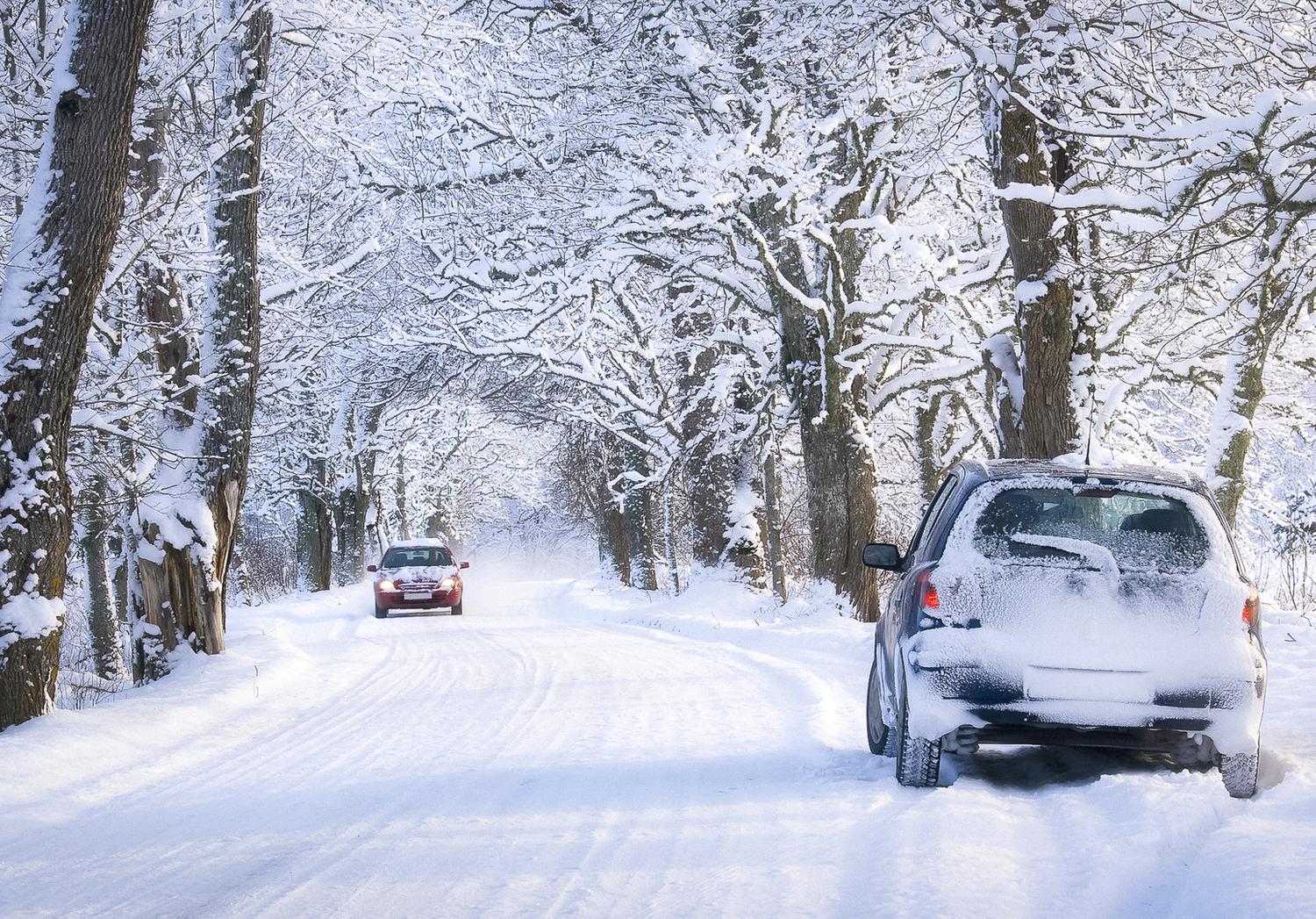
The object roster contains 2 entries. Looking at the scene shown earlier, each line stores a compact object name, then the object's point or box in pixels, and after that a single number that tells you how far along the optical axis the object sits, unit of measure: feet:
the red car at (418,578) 176.96
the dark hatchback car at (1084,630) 40.09
